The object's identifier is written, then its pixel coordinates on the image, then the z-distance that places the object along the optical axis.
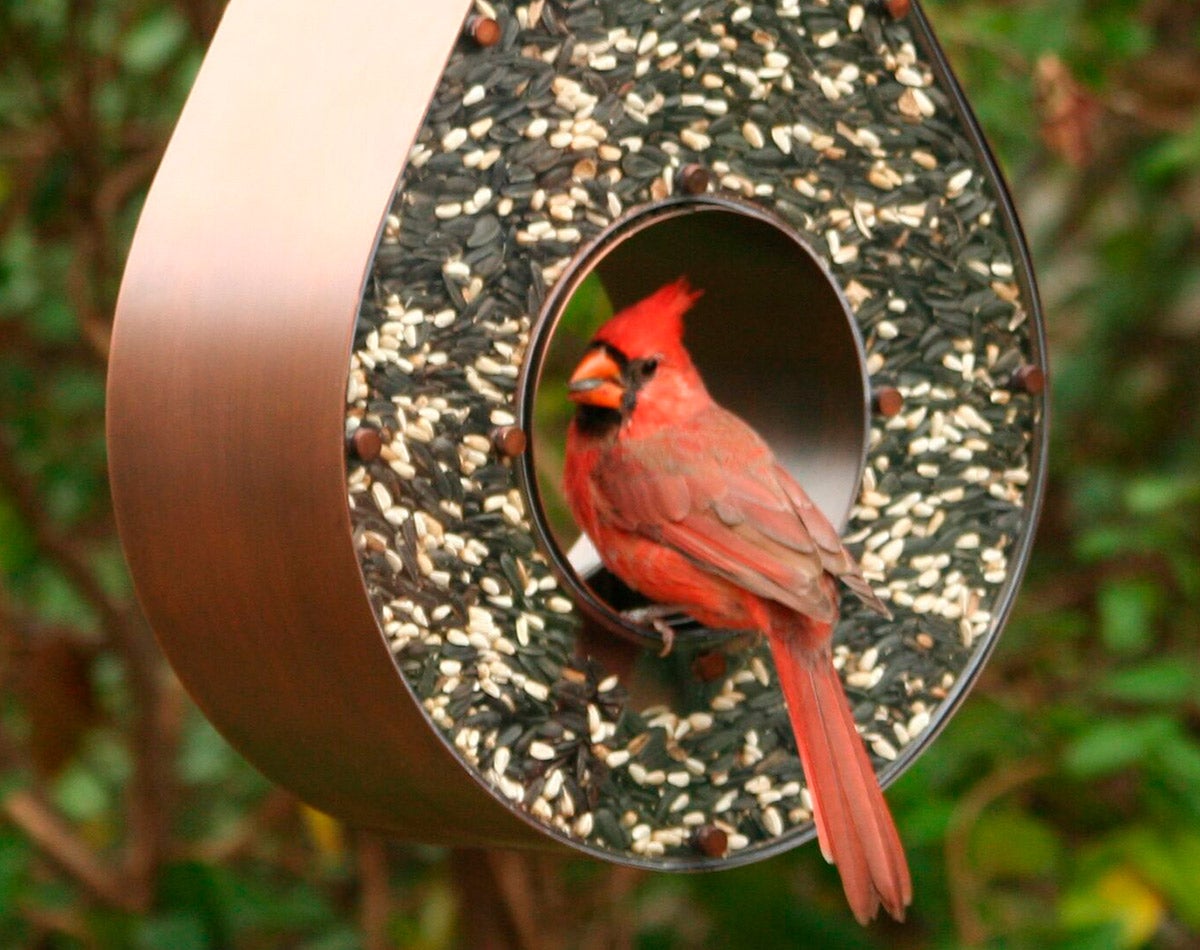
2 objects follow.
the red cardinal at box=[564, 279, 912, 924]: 4.47
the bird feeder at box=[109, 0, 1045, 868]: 3.87
